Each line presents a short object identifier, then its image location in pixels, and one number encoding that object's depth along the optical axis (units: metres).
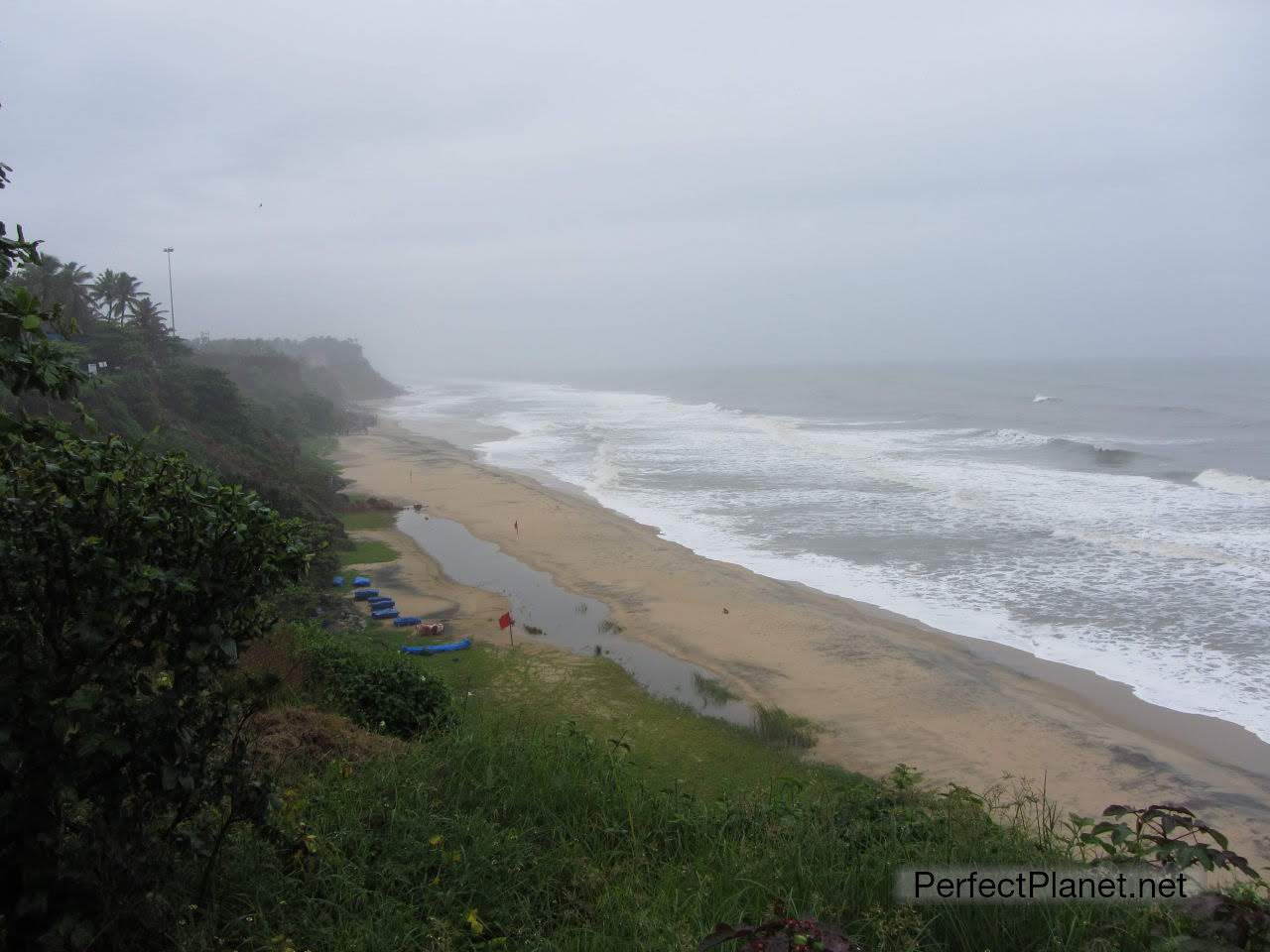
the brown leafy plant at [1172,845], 2.61
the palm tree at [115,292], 40.28
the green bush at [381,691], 8.09
